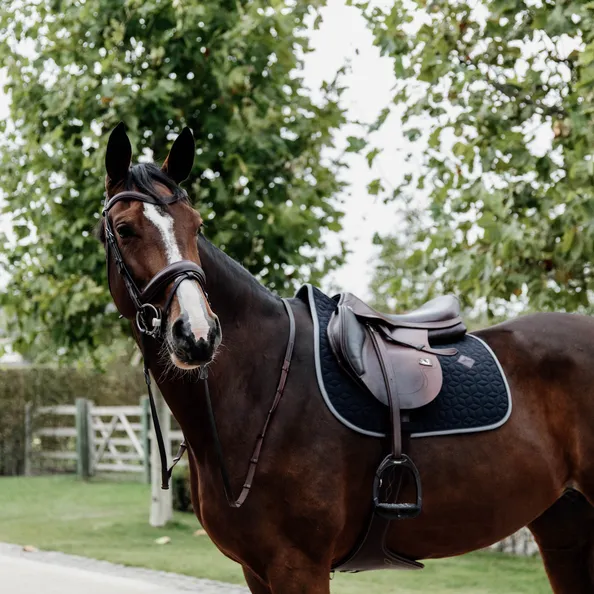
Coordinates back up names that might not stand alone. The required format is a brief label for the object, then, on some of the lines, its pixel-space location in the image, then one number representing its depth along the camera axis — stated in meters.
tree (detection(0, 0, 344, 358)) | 9.07
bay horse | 3.09
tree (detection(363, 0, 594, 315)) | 6.63
